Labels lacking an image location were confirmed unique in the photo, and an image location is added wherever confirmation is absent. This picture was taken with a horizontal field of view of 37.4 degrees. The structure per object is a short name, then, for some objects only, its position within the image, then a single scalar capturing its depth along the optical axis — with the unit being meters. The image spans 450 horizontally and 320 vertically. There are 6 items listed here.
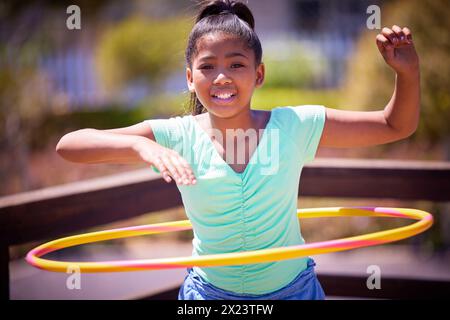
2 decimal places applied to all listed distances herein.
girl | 2.75
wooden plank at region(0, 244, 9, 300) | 3.51
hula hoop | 2.34
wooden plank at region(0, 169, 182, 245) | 3.59
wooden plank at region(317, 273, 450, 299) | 4.43
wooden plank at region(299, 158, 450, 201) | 4.38
